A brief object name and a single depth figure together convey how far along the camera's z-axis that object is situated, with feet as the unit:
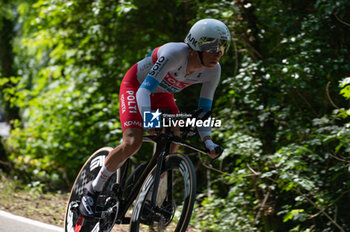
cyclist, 21.45
